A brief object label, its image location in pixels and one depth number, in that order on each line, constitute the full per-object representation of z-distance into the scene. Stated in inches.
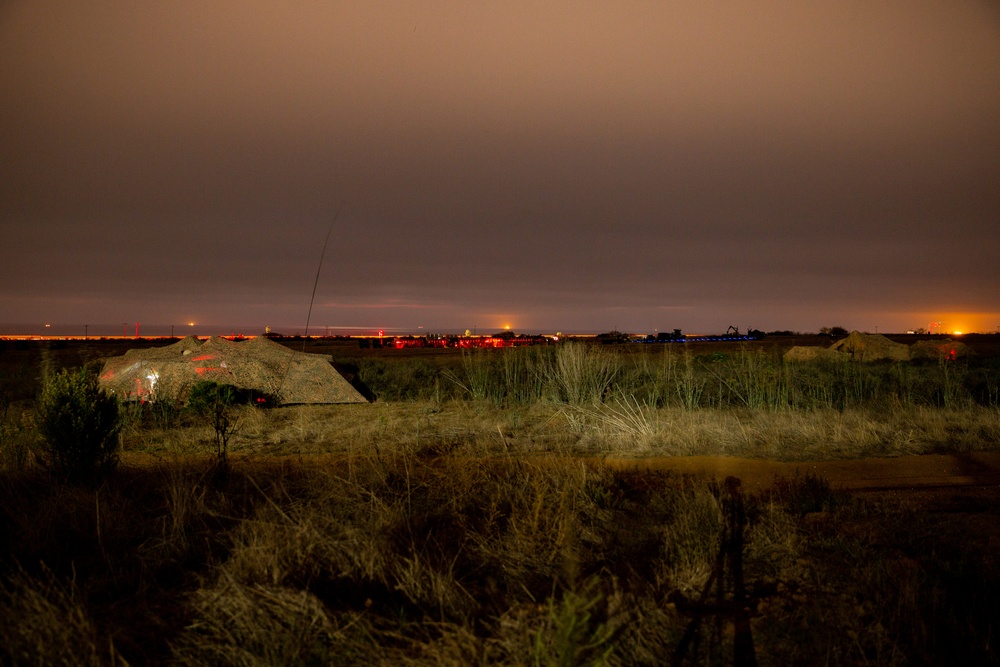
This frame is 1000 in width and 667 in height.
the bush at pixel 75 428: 260.7
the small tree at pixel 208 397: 500.1
